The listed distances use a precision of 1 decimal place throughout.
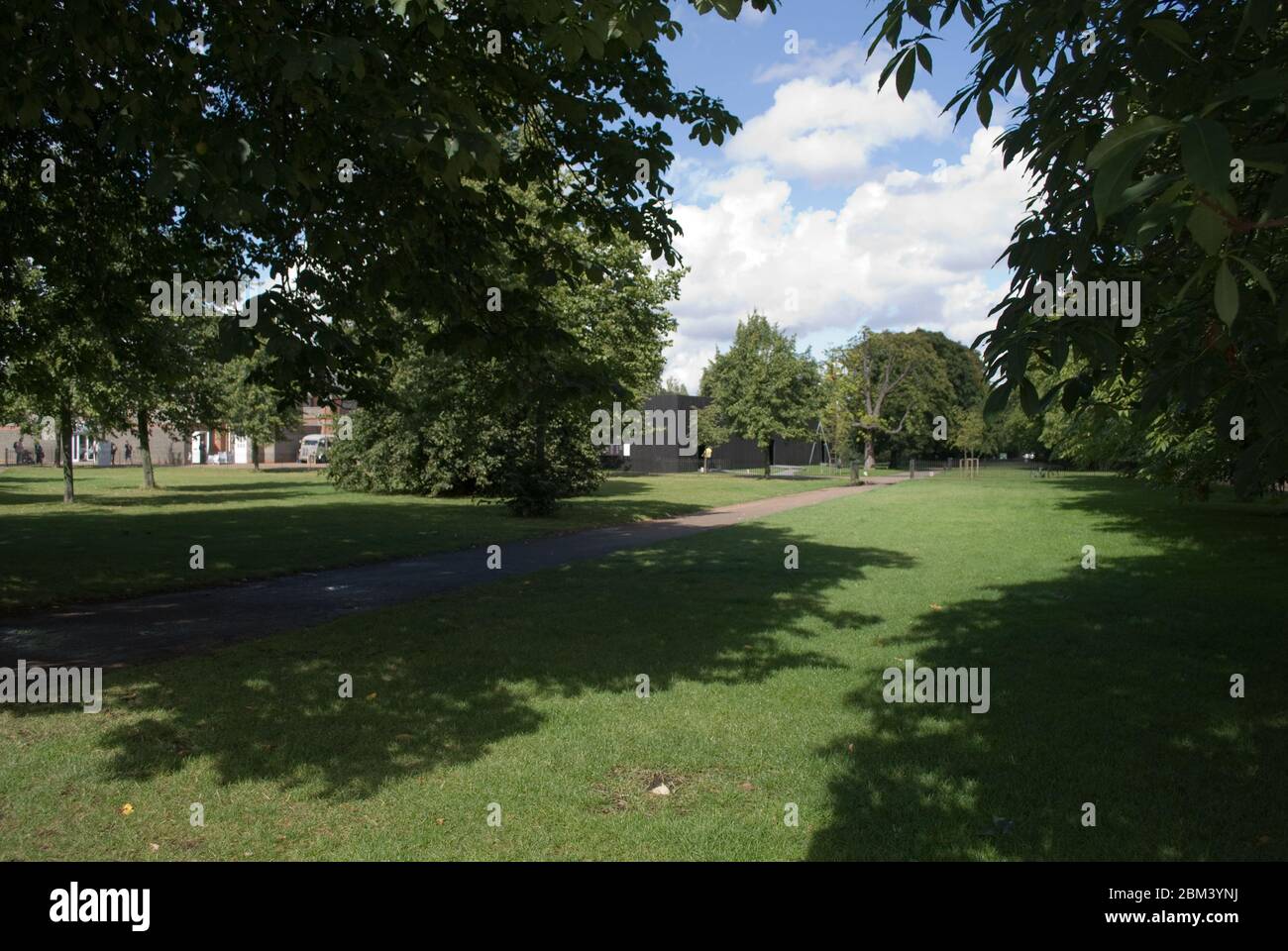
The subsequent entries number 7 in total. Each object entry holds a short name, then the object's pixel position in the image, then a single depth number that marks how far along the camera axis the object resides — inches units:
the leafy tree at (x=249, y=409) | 1620.3
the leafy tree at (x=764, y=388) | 2054.6
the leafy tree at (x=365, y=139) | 193.8
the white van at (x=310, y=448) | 2997.0
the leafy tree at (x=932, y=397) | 2733.8
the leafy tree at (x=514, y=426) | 831.7
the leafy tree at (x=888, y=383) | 2399.1
